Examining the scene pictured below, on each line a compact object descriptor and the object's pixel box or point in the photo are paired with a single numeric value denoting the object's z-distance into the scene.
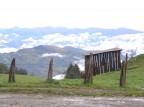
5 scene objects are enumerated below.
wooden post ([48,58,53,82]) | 27.94
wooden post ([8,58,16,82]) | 27.83
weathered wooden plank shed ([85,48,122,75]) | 44.80
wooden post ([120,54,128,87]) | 28.23
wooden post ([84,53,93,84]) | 28.17
